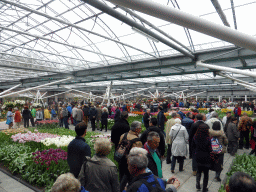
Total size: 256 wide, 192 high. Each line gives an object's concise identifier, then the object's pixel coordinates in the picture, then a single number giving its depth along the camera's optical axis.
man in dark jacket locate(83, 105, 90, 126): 12.90
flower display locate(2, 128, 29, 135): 8.95
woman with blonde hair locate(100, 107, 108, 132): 12.02
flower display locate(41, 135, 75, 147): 6.88
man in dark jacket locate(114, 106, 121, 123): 11.21
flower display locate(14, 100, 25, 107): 14.69
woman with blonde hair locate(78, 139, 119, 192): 2.56
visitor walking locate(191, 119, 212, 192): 4.14
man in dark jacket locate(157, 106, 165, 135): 8.05
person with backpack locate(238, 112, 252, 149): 7.84
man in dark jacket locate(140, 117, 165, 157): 4.12
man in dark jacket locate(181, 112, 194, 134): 6.95
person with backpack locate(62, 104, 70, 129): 12.47
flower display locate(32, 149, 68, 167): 5.03
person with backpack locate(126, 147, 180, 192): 1.92
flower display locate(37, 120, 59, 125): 12.29
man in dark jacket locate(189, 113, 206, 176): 5.07
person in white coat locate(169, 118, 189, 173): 5.25
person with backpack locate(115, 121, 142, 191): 3.44
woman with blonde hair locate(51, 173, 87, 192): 1.77
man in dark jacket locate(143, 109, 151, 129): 9.88
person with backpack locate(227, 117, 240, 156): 7.23
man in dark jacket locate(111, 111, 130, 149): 4.61
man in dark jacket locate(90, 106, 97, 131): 12.24
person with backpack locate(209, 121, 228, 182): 4.48
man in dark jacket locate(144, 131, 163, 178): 3.05
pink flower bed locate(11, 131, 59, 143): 7.51
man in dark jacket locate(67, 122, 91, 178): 3.21
